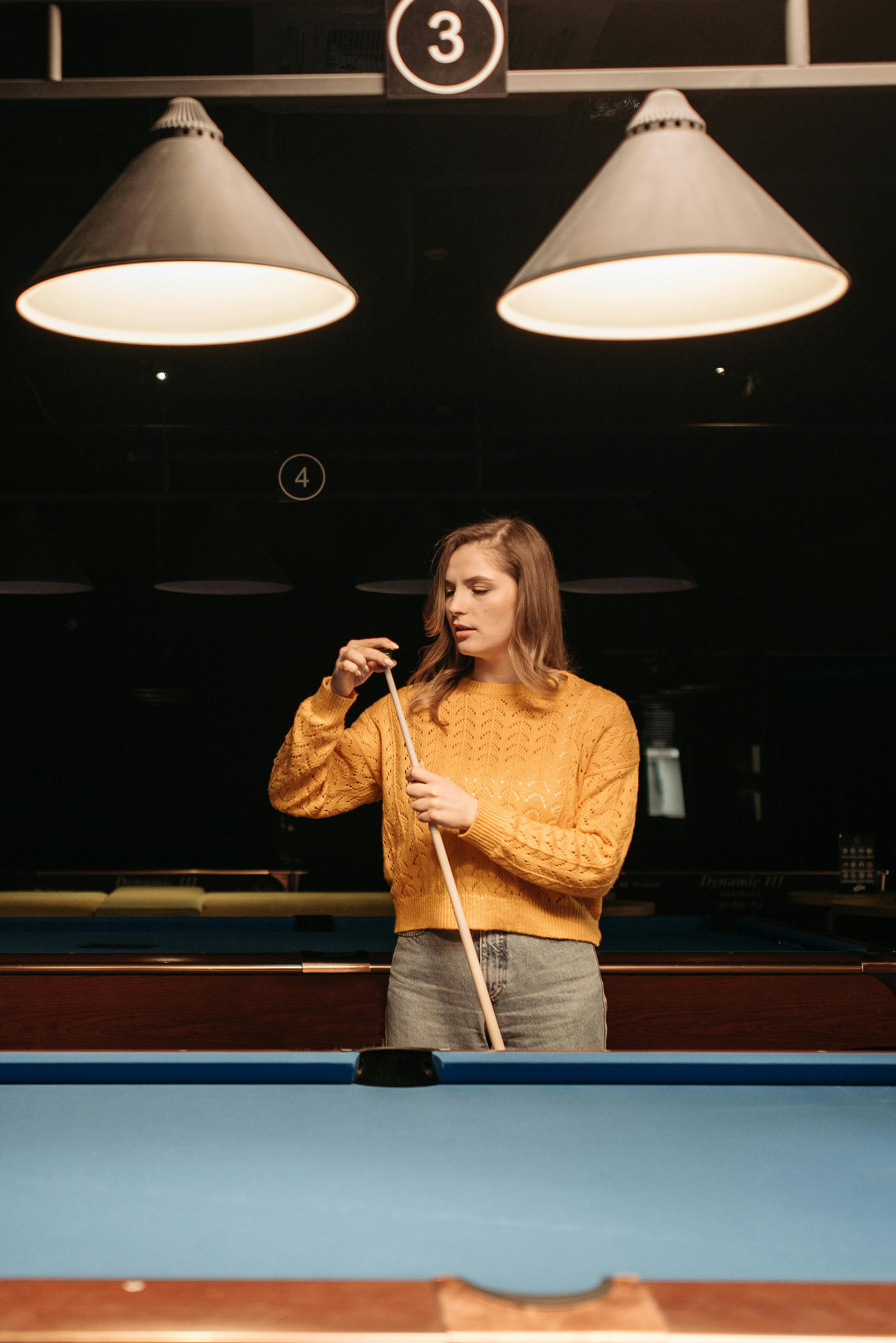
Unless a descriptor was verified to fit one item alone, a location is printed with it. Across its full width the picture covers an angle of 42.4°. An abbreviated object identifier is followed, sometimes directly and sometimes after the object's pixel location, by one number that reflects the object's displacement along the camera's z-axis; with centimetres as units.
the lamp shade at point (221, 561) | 442
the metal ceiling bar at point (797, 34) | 210
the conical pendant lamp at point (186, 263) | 161
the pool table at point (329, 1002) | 285
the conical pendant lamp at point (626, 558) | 446
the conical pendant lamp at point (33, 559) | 438
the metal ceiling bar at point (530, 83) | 206
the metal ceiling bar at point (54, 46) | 212
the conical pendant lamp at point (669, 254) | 156
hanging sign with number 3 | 206
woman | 210
